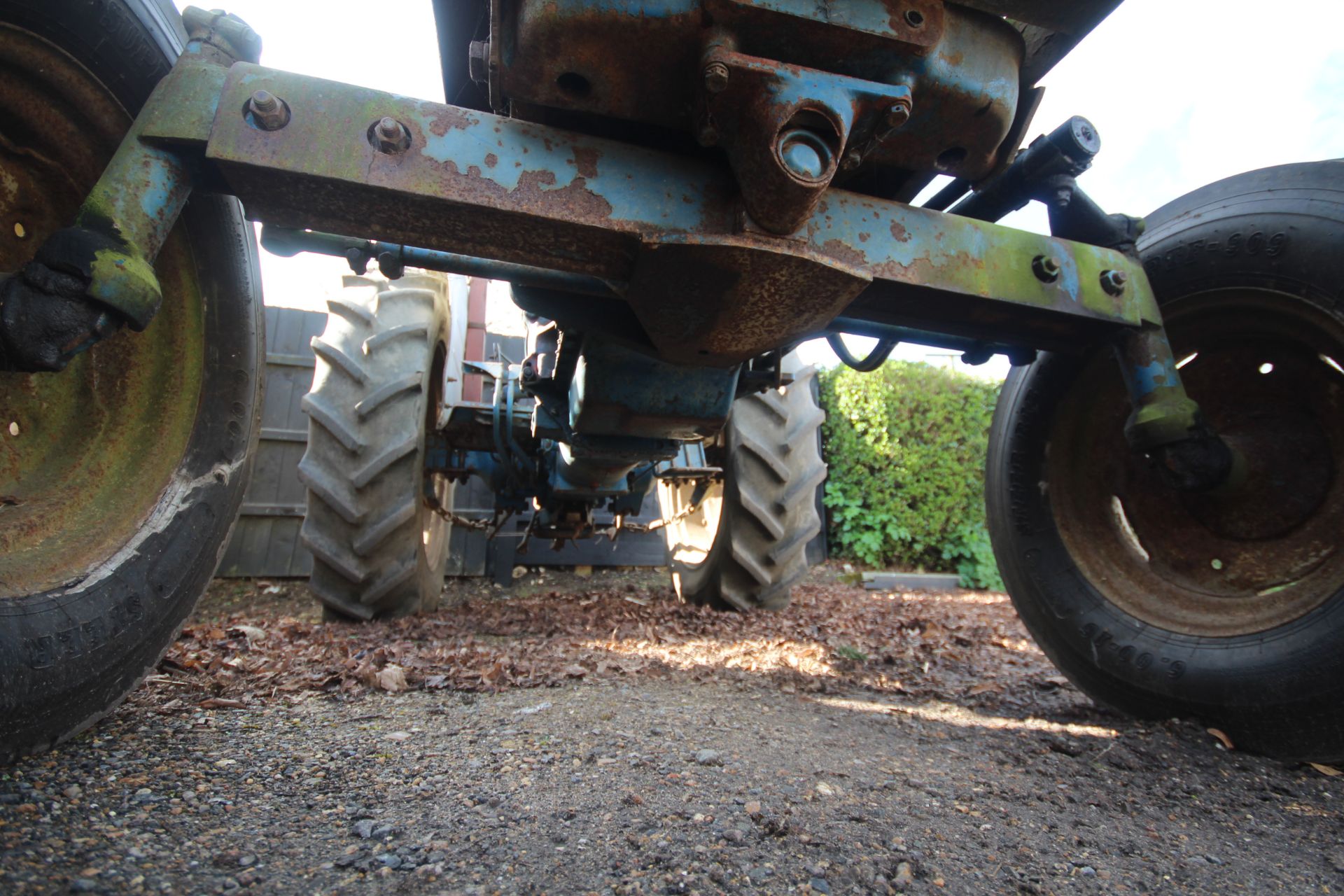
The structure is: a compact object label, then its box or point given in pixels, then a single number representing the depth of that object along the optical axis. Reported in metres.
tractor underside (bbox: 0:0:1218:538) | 1.07
